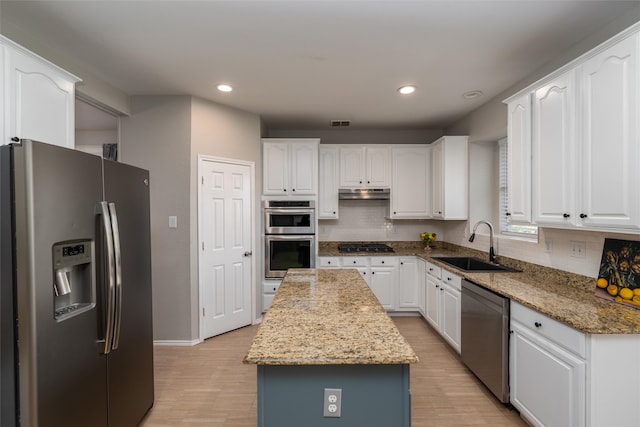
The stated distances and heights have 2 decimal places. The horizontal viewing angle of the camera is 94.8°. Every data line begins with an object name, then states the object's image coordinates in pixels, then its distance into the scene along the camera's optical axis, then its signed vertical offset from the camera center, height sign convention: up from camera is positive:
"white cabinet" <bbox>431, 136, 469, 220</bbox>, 3.70 +0.42
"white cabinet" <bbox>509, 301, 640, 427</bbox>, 1.43 -0.85
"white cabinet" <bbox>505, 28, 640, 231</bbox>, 1.49 +0.42
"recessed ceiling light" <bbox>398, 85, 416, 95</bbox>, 2.88 +1.22
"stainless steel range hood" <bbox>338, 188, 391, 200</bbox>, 4.11 +0.26
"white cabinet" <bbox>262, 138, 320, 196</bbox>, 3.86 +0.60
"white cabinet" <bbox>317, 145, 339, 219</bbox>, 4.14 +0.41
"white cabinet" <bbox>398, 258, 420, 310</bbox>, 3.88 -0.89
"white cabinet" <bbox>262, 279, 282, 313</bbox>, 3.83 -1.01
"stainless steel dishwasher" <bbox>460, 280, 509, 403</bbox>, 2.05 -0.96
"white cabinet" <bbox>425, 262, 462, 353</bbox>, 2.82 -0.97
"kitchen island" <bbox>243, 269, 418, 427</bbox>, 1.10 -0.66
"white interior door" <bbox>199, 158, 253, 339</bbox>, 3.24 -0.39
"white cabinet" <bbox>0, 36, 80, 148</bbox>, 1.44 +0.63
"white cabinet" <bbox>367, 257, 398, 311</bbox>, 3.88 -0.88
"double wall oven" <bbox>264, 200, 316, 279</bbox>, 3.82 -0.36
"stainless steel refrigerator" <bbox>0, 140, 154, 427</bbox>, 1.21 -0.36
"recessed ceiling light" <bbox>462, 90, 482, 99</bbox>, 3.01 +1.23
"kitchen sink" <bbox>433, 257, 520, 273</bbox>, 2.98 -0.57
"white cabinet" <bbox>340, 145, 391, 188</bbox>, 4.15 +0.65
